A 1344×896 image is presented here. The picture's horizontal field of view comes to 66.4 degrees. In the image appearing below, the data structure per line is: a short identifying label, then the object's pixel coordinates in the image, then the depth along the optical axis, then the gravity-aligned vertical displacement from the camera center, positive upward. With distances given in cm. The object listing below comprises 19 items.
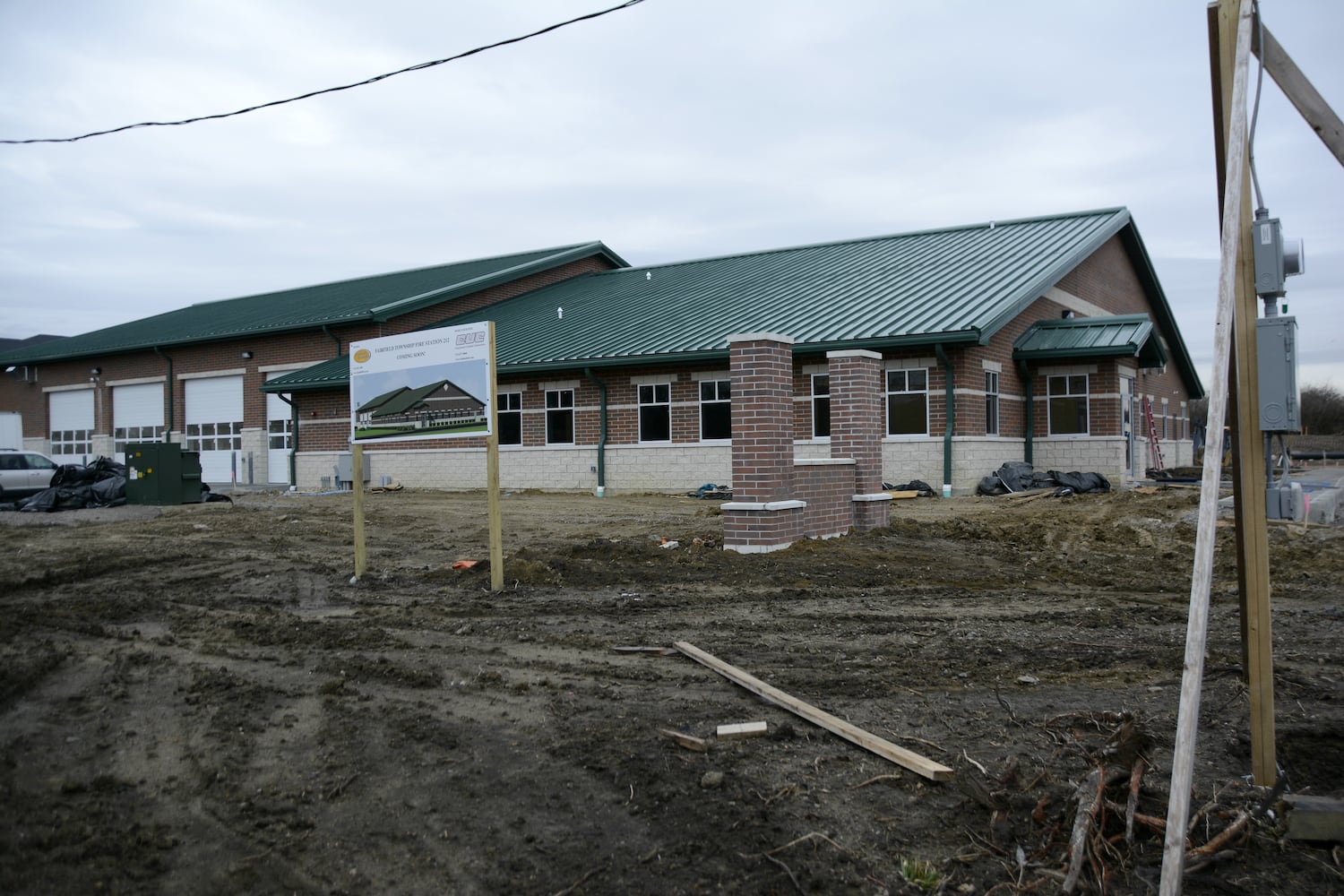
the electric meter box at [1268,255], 406 +66
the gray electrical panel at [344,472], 2875 -76
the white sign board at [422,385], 1020 +59
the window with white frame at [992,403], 2297 +56
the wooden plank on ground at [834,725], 469 -152
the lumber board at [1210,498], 333 -25
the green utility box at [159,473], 2153 -49
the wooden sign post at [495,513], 996 -69
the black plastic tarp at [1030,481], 2155 -114
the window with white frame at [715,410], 2380 +59
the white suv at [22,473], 2653 -52
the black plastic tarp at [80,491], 2205 -85
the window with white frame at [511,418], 2689 +62
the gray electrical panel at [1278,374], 402 +19
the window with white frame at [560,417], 2616 +58
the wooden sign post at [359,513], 1083 -72
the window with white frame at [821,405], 2291 +62
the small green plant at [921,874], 381 -167
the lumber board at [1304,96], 420 +134
